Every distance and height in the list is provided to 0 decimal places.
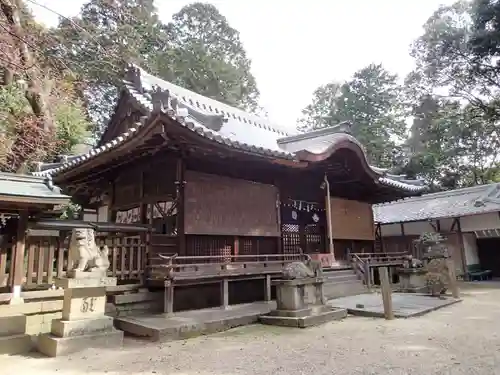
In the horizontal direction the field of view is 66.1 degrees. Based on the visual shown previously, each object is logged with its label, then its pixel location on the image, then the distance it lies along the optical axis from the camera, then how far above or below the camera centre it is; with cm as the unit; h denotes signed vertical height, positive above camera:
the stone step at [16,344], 588 -114
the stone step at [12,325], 604 -87
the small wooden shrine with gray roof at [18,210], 652 +107
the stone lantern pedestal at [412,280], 1228 -73
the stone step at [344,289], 1084 -86
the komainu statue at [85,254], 623 +22
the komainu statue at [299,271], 789 -22
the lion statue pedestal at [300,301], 752 -81
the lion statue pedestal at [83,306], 581 -60
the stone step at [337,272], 1158 -39
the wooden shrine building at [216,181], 868 +248
